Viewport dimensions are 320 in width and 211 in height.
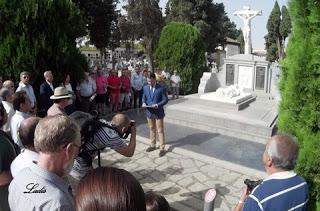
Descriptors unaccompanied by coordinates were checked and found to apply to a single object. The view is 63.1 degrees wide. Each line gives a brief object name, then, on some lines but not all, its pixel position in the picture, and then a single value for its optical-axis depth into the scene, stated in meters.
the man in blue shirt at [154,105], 5.94
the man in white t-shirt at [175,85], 11.84
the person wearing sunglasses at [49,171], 1.63
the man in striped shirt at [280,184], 1.93
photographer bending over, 2.85
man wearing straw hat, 3.82
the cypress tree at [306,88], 2.76
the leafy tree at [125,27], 25.63
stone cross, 12.28
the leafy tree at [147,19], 25.40
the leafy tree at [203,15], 23.38
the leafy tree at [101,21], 19.63
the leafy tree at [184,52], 13.68
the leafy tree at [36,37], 6.30
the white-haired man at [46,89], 6.08
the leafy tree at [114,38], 24.97
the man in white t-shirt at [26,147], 2.22
